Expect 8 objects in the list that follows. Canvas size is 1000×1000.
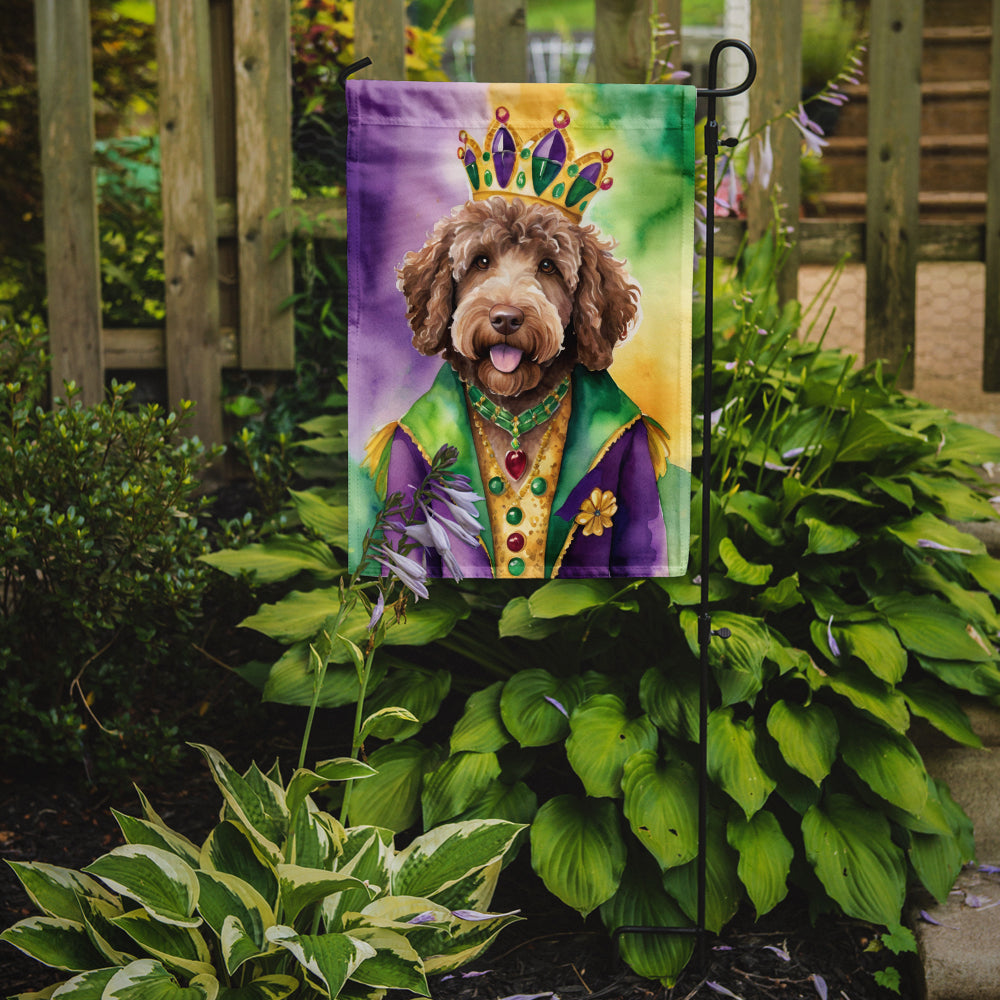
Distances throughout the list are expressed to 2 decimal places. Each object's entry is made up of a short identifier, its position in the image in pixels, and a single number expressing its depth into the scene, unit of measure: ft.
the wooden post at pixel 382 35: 10.57
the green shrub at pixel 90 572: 7.63
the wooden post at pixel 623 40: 10.43
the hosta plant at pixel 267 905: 5.04
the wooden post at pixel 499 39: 10.57
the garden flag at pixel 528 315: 6.17
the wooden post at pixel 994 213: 11.49
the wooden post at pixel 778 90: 10.97
